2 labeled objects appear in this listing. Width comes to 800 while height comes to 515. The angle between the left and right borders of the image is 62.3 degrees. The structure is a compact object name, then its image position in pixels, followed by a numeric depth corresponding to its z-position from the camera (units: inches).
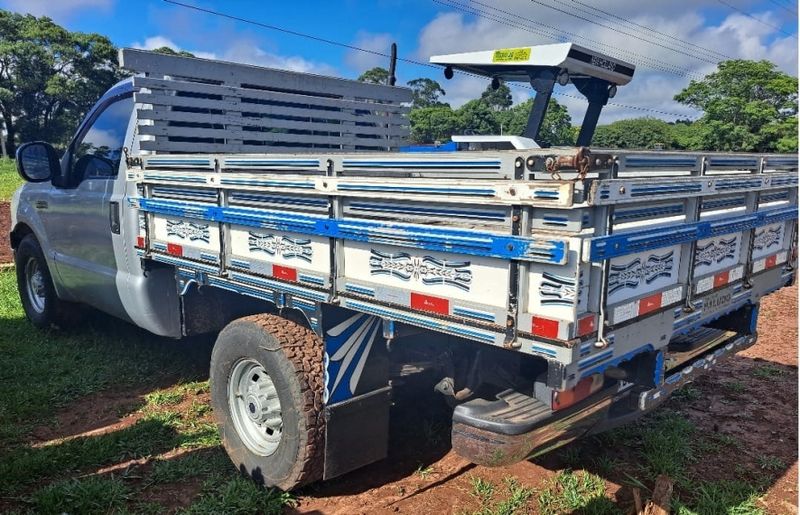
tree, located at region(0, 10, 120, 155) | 1432.1
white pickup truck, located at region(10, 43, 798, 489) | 94.1
